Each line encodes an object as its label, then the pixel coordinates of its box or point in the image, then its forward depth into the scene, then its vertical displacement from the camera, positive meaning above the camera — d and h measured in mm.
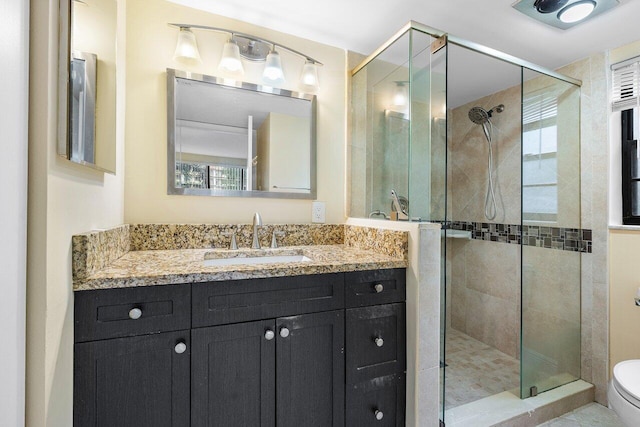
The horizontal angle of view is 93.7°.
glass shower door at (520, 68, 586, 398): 1969 +11
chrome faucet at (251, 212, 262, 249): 1611 -82
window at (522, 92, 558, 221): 1981 +365
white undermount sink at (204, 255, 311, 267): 1463 -234
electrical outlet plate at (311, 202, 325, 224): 1827 +9
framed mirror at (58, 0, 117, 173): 830 +413
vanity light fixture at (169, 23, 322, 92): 1516 +866
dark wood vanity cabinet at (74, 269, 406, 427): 941 -502
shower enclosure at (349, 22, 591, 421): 1470 +176
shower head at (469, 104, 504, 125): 2425 +827
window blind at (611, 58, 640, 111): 1761 +781
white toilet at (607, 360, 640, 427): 1210 -751
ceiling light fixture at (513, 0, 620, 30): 1395 +989
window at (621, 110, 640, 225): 1798 +250
